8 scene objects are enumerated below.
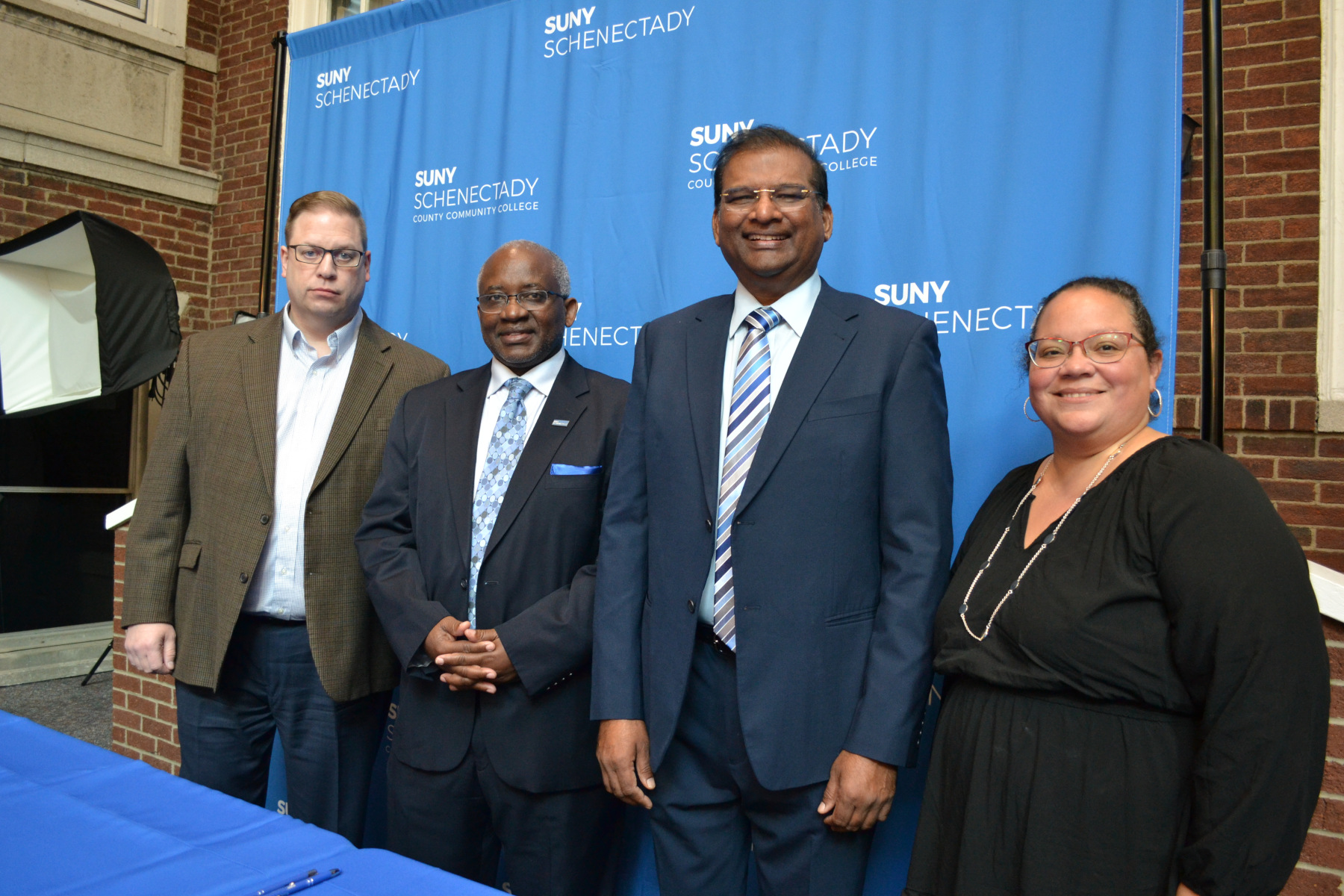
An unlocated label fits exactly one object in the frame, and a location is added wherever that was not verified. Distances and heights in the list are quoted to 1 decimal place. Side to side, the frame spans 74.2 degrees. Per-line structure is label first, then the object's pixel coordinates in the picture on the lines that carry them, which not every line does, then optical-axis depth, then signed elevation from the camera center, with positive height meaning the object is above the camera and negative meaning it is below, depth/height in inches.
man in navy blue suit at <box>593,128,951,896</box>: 57.5 -5.2
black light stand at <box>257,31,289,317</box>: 133.0 +47.0
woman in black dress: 44.8 -9.3
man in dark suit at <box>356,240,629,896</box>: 72.1 -10.4
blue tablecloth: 39.4 -18.4
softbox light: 171.2 +26.8
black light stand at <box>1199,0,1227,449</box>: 73.1 +20.6
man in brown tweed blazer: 81.7 -7.9
